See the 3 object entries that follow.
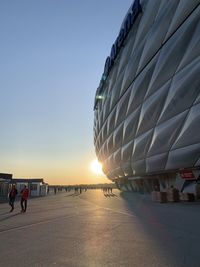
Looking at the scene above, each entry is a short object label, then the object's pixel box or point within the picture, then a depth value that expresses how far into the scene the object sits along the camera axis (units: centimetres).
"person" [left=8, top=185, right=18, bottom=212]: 1137
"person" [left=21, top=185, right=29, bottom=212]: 1096
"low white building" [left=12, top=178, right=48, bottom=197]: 2899
